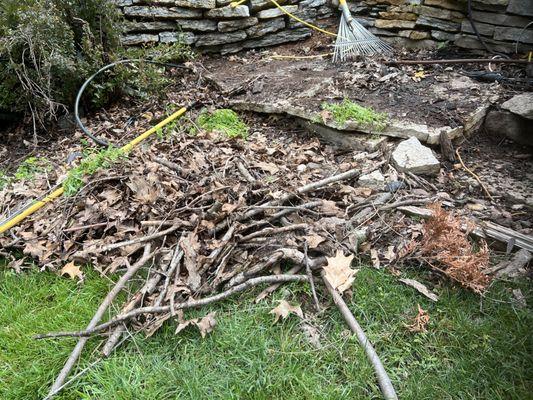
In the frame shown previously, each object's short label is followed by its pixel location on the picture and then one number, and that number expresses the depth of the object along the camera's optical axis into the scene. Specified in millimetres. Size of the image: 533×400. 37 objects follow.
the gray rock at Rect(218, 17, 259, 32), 4867
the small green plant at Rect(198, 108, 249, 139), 3727
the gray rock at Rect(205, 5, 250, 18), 4750
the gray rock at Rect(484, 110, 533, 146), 3311
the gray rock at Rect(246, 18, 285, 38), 5015
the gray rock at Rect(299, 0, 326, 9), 5211
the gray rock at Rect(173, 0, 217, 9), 4652
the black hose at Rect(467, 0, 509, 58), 4272
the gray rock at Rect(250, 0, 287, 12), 4871
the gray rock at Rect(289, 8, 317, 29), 5199
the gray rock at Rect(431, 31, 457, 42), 4566
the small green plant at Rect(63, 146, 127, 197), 2954
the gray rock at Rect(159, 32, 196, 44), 4801
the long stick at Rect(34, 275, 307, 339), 2027
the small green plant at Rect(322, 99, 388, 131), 3348
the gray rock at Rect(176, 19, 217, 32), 4809
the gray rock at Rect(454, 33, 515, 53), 4238
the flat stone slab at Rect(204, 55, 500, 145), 3359
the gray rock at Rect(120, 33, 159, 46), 4738
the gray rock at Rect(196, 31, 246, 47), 4918
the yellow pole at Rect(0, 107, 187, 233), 2770
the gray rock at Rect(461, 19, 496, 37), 4270
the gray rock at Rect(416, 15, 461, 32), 4516
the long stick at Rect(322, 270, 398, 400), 1765
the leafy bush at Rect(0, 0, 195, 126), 3639
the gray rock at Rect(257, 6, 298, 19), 4984
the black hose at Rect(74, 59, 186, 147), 3682
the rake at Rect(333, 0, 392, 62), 4562
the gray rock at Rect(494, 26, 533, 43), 4094
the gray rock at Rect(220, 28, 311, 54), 5051
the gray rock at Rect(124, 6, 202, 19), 4625
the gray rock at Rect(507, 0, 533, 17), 3965
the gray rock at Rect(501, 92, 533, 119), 3209
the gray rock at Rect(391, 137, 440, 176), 2977
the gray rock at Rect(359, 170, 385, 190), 2881
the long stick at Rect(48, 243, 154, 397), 1882
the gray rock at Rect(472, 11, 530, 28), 4090
